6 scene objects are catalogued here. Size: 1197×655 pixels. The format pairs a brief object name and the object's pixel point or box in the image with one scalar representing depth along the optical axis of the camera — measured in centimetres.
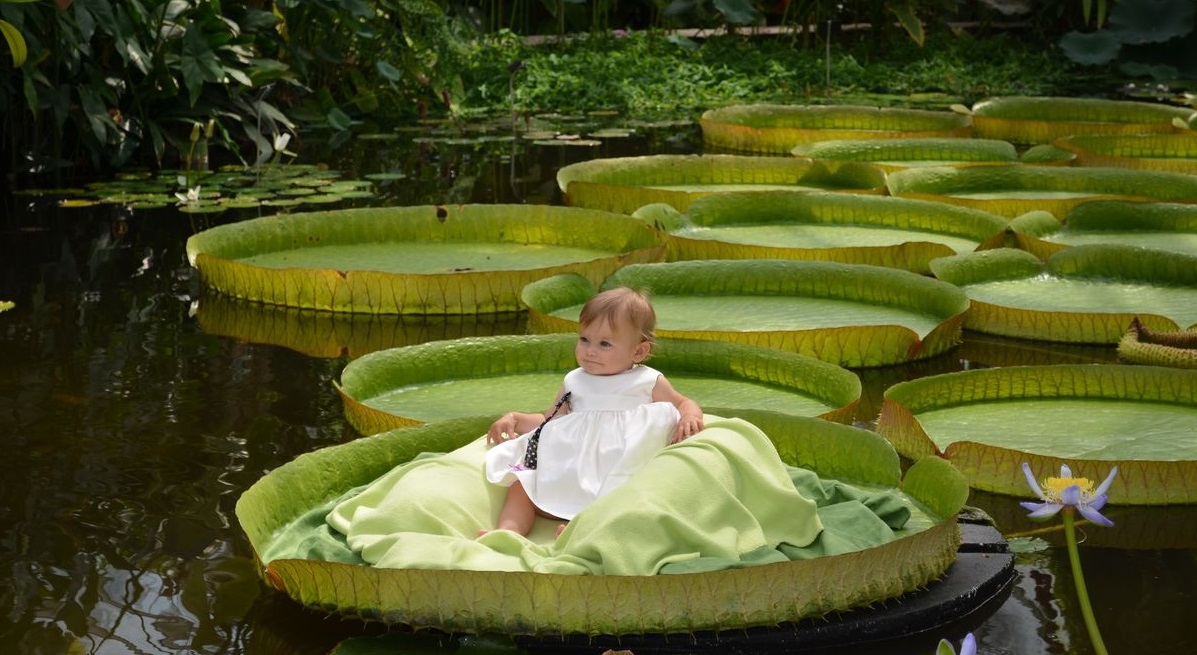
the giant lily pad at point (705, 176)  712
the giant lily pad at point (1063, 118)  938
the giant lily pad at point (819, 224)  618
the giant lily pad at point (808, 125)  940
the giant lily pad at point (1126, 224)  639
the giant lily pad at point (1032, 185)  706
